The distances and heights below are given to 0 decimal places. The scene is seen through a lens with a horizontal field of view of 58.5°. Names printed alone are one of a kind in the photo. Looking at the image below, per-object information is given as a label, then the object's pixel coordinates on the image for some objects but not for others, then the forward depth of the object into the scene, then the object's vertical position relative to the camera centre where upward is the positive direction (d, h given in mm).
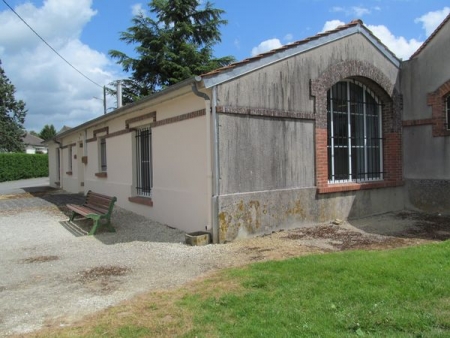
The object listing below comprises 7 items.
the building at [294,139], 7359 +572
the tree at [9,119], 42750 +5596
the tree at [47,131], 74500 +7191
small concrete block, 7047 -1269
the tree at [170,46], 24859 +7602
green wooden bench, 8484 -955
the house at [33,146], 59969 +3569
